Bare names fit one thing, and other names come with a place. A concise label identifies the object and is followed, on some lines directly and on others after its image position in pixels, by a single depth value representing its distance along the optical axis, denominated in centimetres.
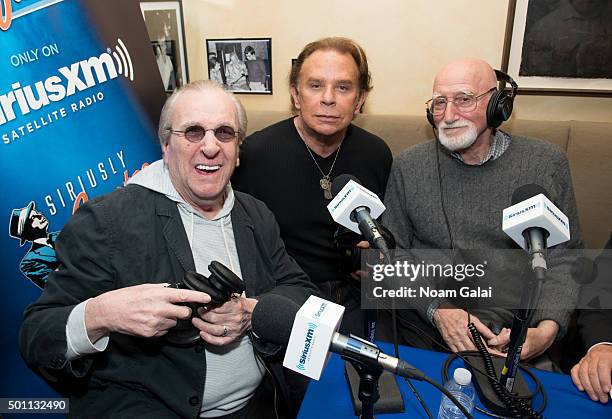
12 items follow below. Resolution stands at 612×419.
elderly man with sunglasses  104
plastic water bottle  95
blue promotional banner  148
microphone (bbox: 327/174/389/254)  94
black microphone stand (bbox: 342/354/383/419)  65
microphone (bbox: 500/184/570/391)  79
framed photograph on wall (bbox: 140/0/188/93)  267
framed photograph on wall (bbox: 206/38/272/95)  260
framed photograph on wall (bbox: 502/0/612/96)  204
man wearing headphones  158
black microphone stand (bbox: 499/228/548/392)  77
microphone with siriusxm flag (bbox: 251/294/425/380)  64
